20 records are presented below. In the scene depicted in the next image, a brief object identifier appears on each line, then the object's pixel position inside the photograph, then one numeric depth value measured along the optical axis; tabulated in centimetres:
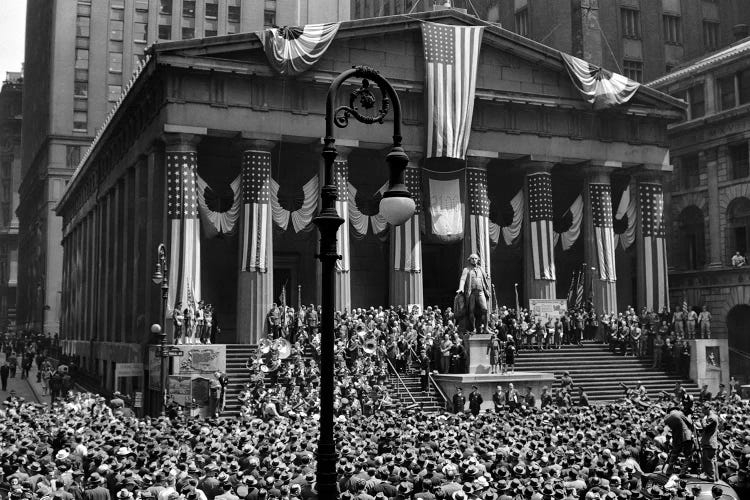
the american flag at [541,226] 4916
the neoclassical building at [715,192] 5472
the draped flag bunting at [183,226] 4156
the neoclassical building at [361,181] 4300
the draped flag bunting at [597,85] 4922
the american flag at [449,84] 4631
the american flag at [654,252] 5100
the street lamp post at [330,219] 1162
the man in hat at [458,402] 3366
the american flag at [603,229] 4997
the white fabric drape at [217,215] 4359
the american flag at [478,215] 4791
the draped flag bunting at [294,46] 4334
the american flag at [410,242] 4616
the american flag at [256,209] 4303
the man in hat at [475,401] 3263
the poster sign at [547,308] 4422
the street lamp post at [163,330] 3138
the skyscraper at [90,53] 8612
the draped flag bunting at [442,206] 4672
